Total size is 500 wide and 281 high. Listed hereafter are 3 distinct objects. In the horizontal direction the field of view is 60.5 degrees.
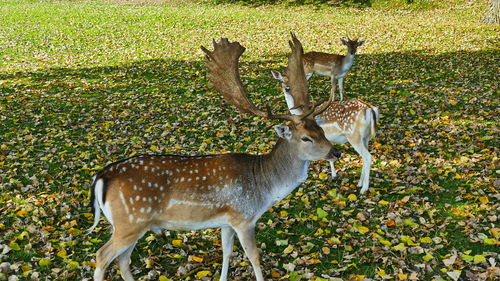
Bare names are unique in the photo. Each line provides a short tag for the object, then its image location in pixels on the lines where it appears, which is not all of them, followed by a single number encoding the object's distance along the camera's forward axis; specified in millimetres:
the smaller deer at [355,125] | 6801
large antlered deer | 4168
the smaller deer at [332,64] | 11500
